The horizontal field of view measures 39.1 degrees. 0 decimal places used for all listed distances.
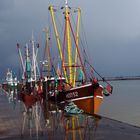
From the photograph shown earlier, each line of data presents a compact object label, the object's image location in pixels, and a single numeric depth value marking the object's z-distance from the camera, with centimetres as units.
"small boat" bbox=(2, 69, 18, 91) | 5052
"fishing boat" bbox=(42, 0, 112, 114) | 1784
